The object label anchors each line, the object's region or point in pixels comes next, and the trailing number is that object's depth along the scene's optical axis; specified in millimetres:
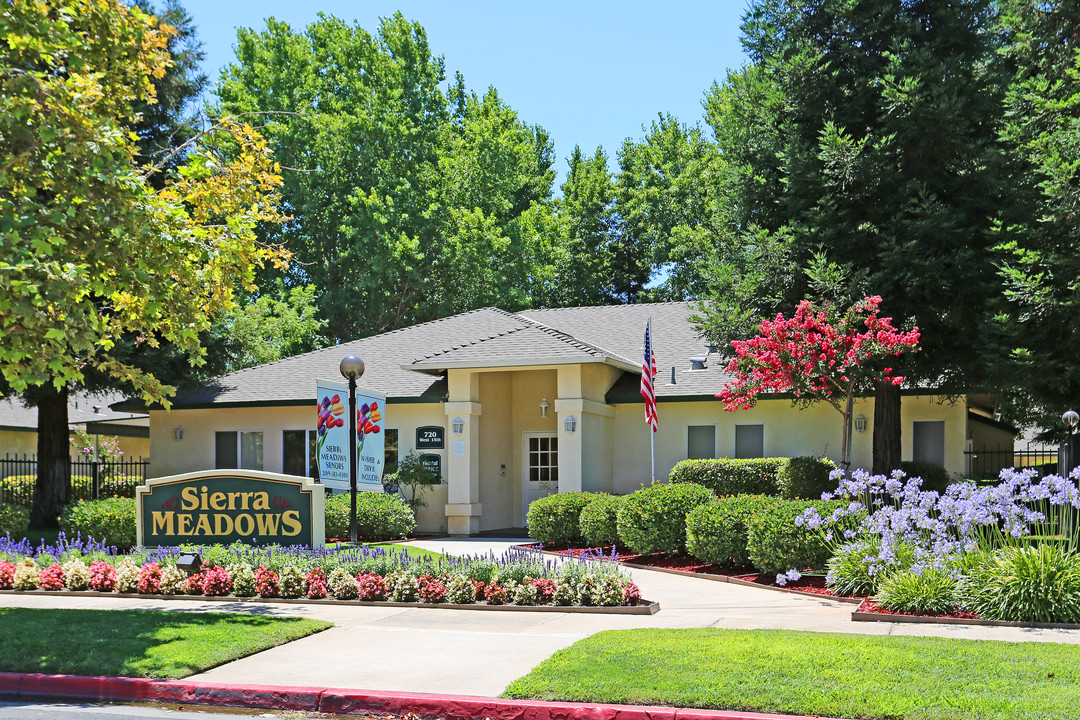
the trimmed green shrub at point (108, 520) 18781
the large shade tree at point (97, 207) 9898
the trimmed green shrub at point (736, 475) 19469
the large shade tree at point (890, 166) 17000
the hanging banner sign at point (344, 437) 16219
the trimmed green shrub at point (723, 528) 14367
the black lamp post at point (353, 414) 15062
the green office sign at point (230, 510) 15203
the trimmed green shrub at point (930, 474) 18656
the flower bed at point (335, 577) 12281
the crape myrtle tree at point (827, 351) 16125
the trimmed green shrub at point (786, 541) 13281
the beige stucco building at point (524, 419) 20750
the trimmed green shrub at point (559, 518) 18250
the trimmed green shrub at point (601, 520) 17359
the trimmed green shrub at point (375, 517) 19391
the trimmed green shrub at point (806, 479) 18234
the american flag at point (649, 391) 18969
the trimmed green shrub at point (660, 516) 16078
